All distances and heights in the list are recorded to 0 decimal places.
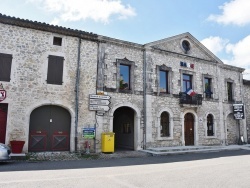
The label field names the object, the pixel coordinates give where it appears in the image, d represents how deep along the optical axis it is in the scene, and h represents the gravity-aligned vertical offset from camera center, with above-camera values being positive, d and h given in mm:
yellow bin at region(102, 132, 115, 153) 12752 -950
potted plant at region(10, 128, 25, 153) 10633 -779
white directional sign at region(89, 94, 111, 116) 13180 +1263
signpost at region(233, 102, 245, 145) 18891 +1224
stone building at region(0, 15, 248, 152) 11859 +2160
